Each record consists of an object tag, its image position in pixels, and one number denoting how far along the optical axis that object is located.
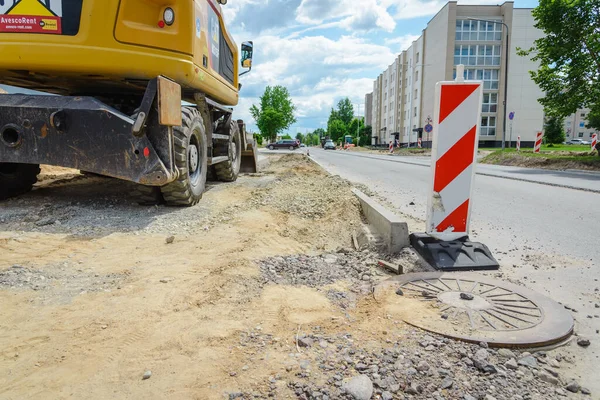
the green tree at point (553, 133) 65.22
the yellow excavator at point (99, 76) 4.77
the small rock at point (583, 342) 2.46
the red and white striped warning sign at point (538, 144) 27.27
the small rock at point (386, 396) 1.91
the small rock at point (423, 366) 2.14
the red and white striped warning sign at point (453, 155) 3.93
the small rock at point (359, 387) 1.92
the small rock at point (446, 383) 2.01
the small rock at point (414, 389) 1.96
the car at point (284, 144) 50.56
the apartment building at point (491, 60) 48.84
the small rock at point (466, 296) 3.04
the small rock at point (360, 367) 2.13
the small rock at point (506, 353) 2.30
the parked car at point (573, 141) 79.32
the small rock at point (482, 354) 2.26
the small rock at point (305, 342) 2.37
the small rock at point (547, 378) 2.09
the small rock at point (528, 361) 2.22
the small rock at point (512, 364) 2.20
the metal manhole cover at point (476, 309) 2.51
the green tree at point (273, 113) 63.25
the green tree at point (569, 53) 19.09
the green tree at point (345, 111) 117.38
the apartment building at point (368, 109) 112.14
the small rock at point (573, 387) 2.02
